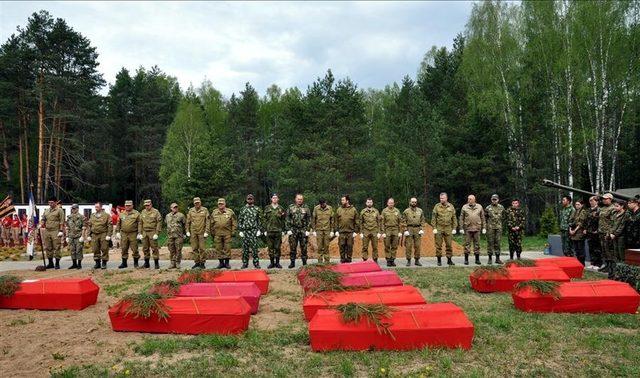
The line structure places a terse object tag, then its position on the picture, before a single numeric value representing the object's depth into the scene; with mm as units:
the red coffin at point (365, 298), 7066
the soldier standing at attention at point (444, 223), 13938
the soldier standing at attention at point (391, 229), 13953
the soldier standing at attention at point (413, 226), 14039
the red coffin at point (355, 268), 9660
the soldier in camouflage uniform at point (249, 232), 13867
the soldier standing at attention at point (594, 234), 12594
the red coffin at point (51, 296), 8750
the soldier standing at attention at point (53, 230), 14477
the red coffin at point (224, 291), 7781
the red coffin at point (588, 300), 7785
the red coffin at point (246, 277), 9578
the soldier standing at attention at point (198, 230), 13695
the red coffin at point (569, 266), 10723
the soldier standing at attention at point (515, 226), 13766
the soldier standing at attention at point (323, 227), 13953
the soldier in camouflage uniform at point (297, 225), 13844
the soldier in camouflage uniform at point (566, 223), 14094
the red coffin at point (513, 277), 9258
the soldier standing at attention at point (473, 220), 13734
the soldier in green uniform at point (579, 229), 13023
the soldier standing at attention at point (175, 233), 13867
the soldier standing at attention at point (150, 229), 14023
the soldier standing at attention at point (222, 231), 13617
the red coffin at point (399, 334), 5957
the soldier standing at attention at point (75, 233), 14359
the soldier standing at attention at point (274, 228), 13867
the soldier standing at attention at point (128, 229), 14117
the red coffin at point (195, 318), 6785
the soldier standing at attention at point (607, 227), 11438
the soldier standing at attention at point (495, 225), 13805
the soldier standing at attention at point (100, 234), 14297
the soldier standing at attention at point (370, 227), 14164
